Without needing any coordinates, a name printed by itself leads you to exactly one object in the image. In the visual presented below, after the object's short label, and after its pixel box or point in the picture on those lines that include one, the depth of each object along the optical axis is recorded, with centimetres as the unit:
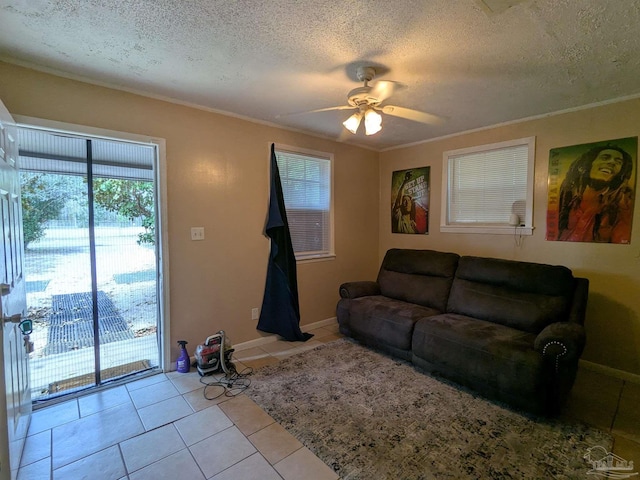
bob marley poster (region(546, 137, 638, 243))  263
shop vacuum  269
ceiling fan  207
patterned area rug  169
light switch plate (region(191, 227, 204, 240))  286
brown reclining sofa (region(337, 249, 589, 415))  206
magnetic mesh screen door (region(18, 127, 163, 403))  237
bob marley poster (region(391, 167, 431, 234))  404
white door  143
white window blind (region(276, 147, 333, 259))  361
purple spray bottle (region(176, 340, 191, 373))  275
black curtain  335
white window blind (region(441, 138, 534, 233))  323
